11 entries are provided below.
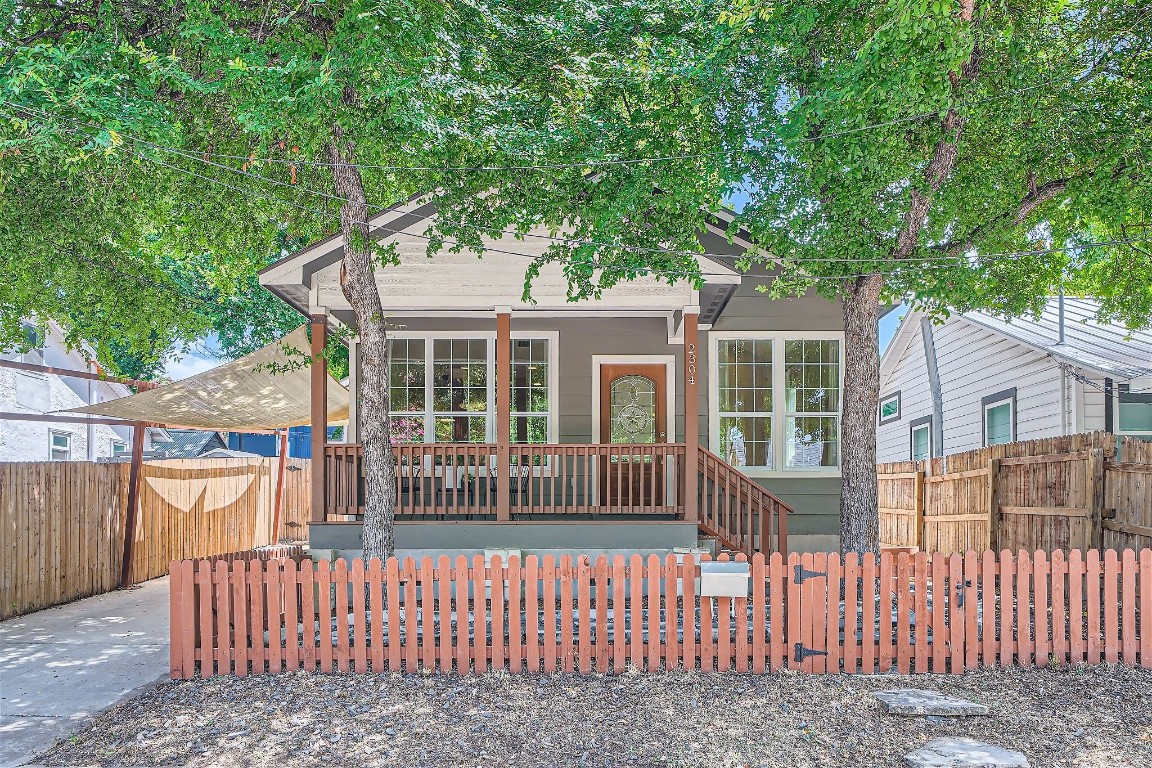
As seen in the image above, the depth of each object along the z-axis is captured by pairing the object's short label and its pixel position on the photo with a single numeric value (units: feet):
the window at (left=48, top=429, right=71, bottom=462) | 70.61
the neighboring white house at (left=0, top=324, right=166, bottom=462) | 63.87
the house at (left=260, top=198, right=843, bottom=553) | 41.24
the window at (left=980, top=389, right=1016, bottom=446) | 50.29
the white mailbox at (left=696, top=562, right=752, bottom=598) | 22.67
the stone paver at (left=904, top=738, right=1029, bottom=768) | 16.53
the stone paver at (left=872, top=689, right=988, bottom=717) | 19.19
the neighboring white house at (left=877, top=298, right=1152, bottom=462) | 42.34
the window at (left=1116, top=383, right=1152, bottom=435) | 43.98
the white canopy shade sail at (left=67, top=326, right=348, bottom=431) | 39.27
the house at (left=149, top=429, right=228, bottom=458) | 94.34
